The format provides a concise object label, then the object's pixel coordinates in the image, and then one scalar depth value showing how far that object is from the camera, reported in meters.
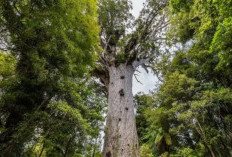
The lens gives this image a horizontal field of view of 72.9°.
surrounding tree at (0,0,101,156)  3.03
